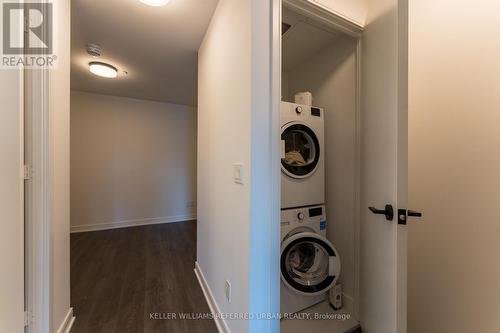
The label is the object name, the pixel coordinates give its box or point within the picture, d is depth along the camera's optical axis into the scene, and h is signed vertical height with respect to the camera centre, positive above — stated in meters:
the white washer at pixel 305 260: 1.52 -0.75
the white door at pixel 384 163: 1.01 +0.02
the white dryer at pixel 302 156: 1.58 +0.09
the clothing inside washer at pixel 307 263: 1.60 -0.80
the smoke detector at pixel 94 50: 2.16 +1.27
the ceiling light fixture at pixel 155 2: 1.50 +1.22
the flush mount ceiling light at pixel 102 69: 2.48 +1.21
